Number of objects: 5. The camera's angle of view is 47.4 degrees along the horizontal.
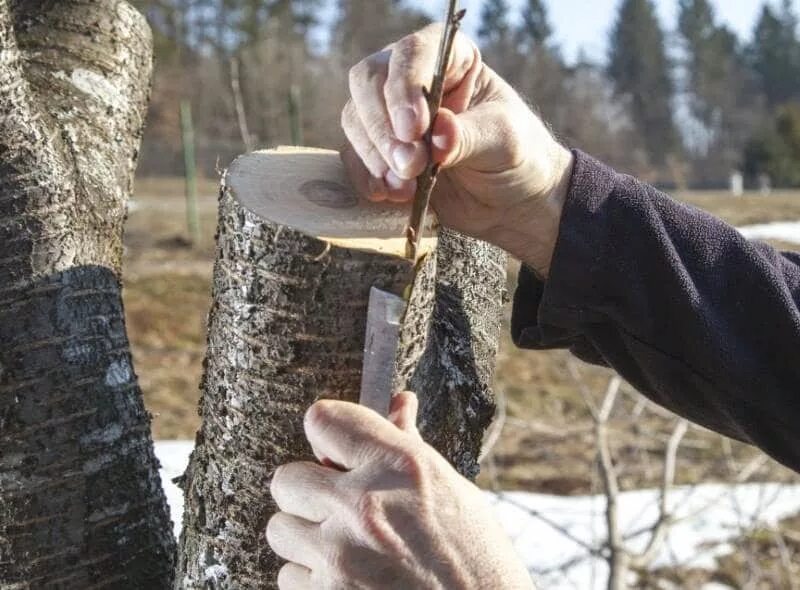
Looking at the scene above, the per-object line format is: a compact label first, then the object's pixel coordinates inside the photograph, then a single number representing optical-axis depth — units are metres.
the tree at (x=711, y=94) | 41.34
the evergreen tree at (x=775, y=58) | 46.88
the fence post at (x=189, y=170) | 11.63
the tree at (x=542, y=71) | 14.94
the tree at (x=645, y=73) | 37.69
